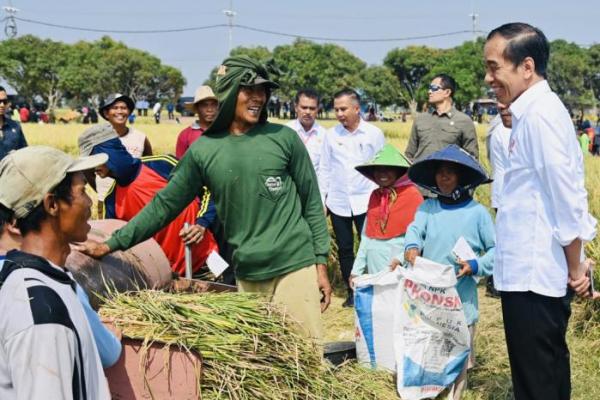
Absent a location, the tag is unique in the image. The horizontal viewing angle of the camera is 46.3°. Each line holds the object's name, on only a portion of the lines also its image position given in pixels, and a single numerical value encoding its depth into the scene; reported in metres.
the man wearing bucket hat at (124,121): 5.82
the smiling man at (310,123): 6.50
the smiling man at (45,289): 1.56
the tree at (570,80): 55.86
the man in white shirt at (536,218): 2.62
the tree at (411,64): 74.38
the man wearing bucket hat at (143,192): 4.20
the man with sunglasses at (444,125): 6.29
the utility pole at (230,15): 43.75
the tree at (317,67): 68.09
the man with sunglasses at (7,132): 6.70
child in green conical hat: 4.56
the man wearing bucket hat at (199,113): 5.50
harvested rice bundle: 2.59
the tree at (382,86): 71.00
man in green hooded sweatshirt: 3.26
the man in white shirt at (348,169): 6.02
